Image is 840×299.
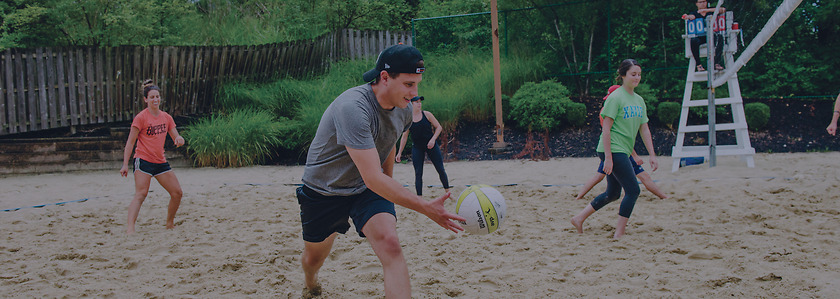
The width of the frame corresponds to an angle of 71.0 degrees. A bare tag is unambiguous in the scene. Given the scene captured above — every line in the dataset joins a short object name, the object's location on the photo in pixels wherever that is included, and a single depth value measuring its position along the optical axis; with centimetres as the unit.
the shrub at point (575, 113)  1195
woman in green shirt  513
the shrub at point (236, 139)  1092
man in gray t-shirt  294
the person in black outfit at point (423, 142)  742
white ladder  883
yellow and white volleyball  355
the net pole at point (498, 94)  1120
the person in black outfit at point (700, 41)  882
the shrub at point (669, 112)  1150
